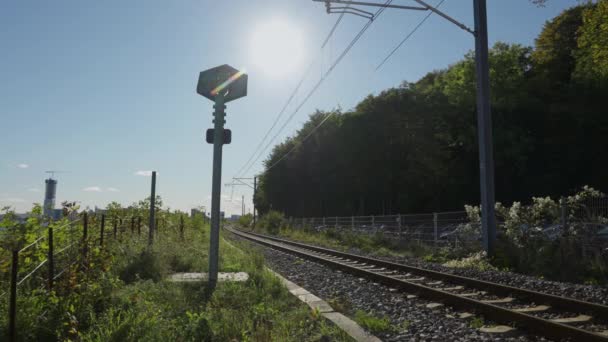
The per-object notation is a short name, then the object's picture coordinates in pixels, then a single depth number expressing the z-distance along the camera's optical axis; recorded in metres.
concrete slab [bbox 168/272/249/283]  8.38
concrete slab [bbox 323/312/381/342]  5.21
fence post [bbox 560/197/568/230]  12.10
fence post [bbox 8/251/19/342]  3.95
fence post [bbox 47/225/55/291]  5.03
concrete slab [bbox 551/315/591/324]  5.76
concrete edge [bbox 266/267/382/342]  5.29
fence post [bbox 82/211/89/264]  5.88
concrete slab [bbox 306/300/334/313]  6.68
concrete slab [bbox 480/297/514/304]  7.14
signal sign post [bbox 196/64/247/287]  8.90
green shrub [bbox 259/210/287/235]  44.84
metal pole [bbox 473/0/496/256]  12.57
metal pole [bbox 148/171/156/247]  11.02
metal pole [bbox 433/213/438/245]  17.83
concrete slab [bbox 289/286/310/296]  8.23
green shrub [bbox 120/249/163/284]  8.77
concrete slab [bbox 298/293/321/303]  7.50
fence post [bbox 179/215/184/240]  15.77
